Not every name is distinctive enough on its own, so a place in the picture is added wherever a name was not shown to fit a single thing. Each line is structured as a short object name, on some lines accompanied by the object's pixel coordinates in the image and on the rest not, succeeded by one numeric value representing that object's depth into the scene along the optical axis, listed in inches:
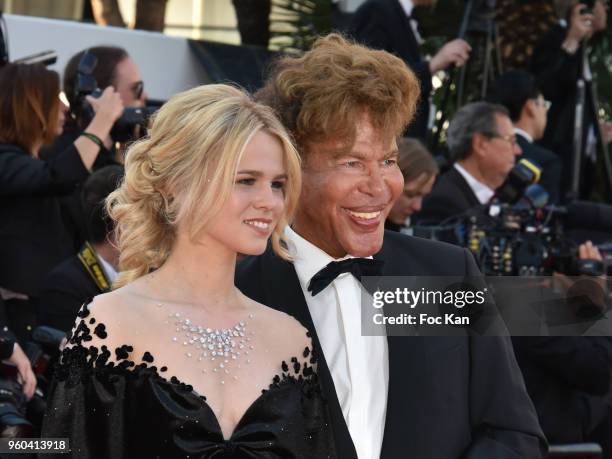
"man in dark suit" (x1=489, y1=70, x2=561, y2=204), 508.9
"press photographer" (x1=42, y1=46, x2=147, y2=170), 366.3
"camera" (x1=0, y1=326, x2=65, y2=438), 260.0
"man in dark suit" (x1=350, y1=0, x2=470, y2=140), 442.9
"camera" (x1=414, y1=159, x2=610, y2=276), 332.6
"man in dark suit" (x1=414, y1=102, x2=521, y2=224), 432.0
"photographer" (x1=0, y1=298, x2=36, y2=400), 280.8
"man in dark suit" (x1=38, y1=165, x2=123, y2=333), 313.1
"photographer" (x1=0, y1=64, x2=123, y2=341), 341.1
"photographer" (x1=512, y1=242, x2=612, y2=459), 331.0
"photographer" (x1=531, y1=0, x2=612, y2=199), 527.1
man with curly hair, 204.2
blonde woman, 179.4
